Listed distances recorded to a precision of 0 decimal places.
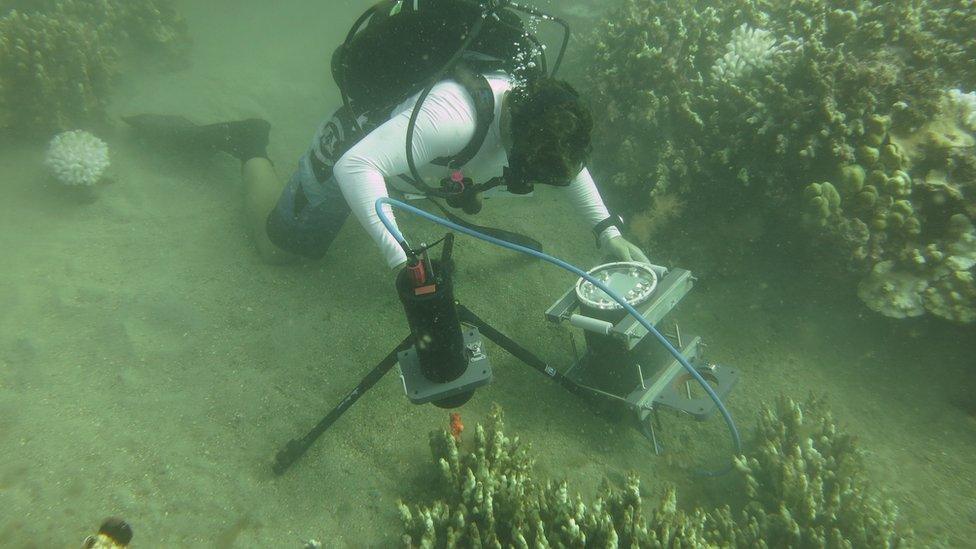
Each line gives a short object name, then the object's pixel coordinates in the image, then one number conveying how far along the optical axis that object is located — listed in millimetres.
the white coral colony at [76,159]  5418
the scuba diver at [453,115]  2697
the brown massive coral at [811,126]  3977
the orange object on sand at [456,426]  3313
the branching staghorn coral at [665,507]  2734
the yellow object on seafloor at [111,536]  2170
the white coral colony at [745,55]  4973
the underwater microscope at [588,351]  2201
